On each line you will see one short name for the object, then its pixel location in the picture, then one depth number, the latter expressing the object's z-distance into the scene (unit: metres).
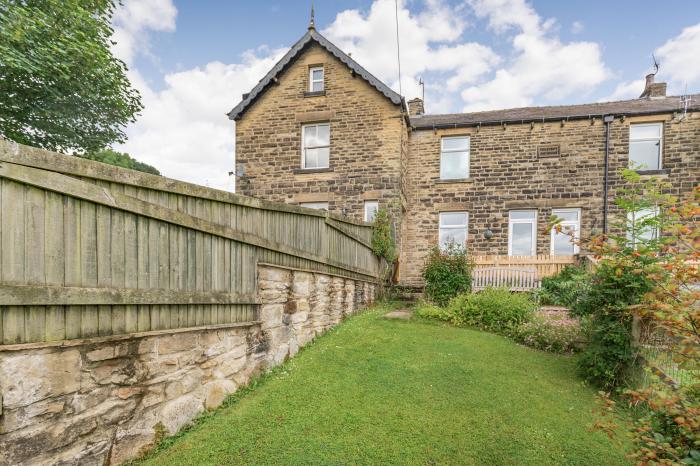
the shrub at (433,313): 8.69
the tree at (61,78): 9.24
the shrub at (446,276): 10.03
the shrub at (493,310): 8.07
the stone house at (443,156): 12.77
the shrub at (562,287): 9.38
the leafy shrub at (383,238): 10.75
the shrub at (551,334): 6.95
